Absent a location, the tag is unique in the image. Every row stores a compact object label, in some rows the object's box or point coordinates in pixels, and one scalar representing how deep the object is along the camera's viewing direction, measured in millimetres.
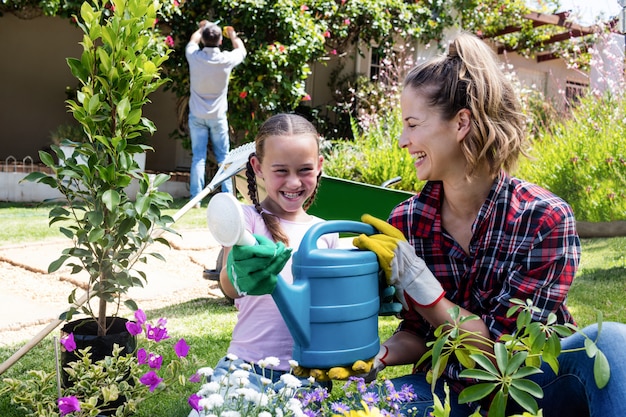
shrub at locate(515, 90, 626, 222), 4961
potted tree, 1879
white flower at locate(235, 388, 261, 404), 996
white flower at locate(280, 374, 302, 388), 1029
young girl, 1646
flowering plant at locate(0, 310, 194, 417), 1517
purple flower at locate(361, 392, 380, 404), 1091
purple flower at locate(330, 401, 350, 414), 1044
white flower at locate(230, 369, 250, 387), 1040
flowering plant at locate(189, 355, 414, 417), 999
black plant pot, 1927
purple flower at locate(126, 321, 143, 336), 1764
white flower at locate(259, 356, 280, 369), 1084
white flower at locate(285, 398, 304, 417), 990
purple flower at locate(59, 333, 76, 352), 1751
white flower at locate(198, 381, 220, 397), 994
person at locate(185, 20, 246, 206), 5953
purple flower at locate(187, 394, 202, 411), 1157
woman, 1358
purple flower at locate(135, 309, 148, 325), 1755
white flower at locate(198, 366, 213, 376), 1072
